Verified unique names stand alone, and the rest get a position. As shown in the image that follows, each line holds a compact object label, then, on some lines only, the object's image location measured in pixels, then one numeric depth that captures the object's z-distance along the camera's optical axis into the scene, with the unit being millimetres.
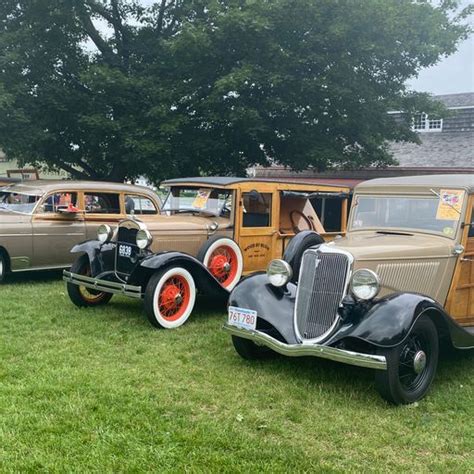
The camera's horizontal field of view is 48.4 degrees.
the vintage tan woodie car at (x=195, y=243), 6406
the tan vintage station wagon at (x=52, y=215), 8773
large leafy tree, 13164
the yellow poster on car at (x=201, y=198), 7793
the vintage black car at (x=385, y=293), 4202
